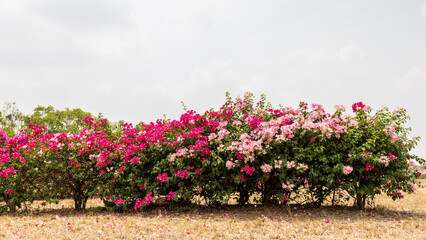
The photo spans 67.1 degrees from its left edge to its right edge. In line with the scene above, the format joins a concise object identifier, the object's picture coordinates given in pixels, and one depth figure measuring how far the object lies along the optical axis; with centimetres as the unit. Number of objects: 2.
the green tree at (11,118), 3300
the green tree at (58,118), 3750
